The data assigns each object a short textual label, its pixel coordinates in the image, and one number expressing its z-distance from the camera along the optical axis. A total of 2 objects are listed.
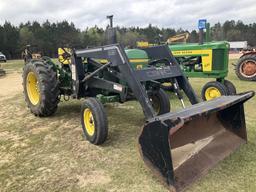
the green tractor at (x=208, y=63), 4.66
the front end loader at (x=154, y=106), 2.16
